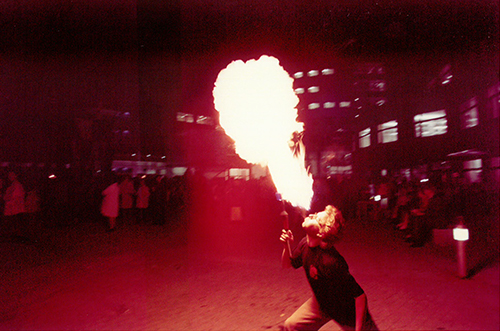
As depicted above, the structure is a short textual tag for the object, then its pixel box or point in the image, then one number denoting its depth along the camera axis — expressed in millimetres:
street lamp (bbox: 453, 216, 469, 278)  5902
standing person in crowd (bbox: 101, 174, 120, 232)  11023
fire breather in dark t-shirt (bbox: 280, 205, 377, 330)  2908
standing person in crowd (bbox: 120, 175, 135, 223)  12797
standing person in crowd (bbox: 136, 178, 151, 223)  13057
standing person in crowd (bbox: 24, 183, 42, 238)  9789
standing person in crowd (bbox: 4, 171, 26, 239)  9039
